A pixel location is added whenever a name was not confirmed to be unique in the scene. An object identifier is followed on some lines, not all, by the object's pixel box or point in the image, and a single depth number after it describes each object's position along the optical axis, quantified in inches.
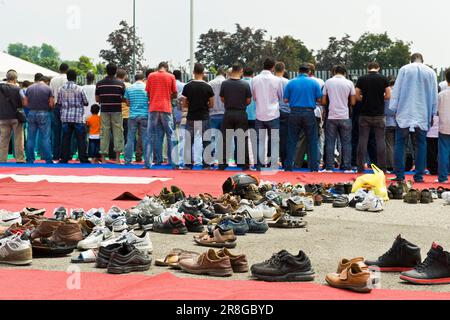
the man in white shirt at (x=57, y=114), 667.4
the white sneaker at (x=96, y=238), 241.8
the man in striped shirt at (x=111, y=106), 626.5
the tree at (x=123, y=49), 2159.2
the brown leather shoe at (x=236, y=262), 214.1
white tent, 978.1
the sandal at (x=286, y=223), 303.3
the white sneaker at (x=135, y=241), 228.3
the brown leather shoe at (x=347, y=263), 198.6
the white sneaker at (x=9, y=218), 278.7
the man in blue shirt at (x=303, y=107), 552.1
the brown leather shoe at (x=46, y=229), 247.6
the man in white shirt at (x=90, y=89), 692.1
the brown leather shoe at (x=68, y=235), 241.9
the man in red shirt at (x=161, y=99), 585.9
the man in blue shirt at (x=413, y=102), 480.1
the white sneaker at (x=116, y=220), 268.8
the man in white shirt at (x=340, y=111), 559.2
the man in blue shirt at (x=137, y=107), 623.5
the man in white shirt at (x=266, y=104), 572.7
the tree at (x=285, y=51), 2435.3
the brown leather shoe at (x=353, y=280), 187.8
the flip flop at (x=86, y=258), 225.3
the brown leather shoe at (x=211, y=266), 208.1
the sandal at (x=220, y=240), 258.1
